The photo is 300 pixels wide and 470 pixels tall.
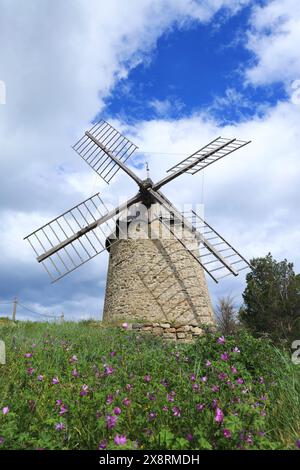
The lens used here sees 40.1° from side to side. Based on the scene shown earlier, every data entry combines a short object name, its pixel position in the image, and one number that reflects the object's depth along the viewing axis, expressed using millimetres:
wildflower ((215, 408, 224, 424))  3430
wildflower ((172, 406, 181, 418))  3982
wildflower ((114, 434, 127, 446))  3033
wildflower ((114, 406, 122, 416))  3691
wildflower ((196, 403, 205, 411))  4014
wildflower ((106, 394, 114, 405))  3997
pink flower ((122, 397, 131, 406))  4055
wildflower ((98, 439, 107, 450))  3389
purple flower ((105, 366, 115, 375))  5066
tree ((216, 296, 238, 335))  21016
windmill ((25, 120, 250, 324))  14891
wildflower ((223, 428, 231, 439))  3332
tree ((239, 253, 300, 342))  23719
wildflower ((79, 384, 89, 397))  4409
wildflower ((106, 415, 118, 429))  3514
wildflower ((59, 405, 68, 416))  4096
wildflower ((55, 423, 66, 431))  3783
